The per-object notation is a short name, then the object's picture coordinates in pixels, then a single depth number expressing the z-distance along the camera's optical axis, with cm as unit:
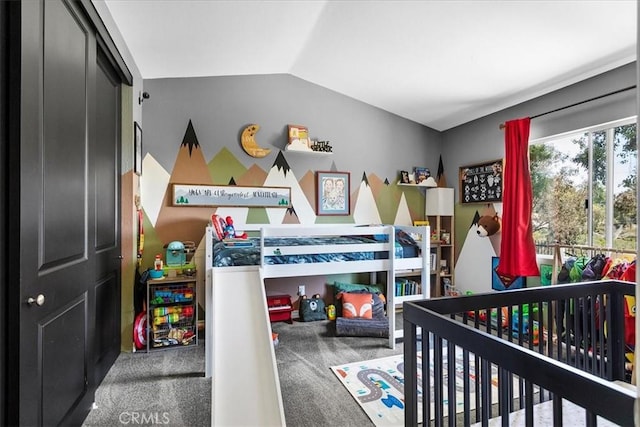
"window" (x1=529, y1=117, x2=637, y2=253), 250
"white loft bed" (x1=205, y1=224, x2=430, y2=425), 172
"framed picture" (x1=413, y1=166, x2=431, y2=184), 412
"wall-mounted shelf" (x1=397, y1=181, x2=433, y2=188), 406
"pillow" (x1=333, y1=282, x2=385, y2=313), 362
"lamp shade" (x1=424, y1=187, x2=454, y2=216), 397
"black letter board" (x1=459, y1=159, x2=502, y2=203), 343
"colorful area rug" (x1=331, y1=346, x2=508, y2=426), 187
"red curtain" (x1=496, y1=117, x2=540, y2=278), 299
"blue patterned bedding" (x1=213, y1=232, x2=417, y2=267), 260
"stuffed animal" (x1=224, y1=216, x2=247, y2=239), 298
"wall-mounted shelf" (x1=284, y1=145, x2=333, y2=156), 356
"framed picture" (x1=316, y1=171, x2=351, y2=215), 380
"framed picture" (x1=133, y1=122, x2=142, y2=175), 277
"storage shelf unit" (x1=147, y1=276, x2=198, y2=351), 271
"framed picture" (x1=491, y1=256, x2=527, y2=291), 325
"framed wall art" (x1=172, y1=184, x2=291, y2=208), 331
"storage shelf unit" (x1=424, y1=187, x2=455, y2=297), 399
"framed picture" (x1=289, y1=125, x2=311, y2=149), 354
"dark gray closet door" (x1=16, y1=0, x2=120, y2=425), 121
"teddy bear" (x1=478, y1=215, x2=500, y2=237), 343
